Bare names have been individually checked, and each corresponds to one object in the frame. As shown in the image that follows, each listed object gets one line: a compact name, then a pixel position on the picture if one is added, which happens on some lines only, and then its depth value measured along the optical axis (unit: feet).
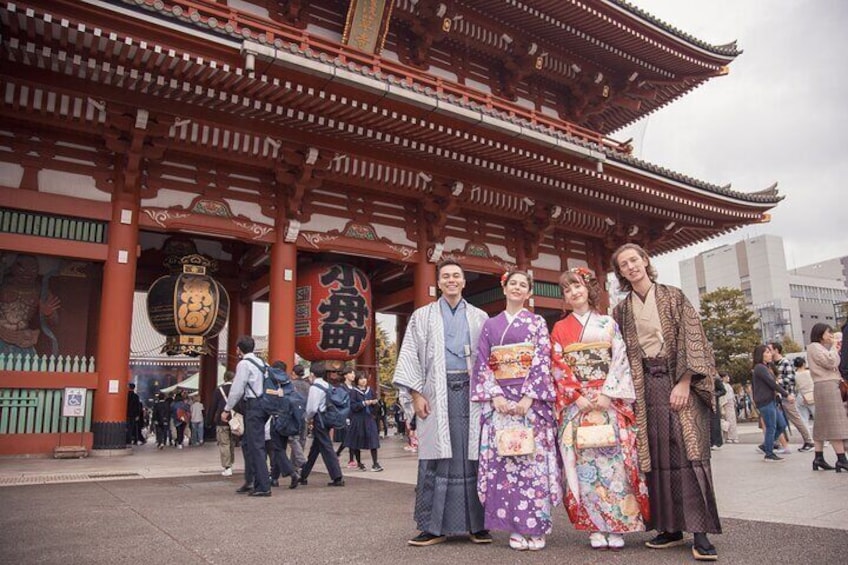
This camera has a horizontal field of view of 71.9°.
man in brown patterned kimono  11.49
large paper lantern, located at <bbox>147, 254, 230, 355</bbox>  34.27
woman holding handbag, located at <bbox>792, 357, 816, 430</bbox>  30.45
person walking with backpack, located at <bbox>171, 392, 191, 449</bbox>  49.11
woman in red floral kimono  11.85
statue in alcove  32.83
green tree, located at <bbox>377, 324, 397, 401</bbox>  141.59
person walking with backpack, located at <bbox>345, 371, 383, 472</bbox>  29.89
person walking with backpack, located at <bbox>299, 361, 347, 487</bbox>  23.50
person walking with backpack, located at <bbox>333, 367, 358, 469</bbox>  30.22
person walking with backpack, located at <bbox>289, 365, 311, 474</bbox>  25.52
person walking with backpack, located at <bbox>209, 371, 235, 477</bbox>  25.99
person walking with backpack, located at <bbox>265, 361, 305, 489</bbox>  22.41
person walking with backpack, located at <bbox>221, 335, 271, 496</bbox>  20.75
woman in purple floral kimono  11.98
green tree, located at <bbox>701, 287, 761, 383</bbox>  107.55
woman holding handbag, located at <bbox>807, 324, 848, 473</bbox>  22.17
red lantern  37.68
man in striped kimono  12.66
